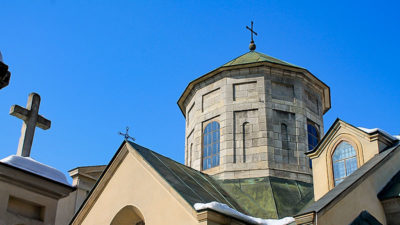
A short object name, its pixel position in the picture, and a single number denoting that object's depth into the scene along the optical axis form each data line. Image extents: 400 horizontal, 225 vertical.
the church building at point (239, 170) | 7.38
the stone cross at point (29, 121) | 7.20
